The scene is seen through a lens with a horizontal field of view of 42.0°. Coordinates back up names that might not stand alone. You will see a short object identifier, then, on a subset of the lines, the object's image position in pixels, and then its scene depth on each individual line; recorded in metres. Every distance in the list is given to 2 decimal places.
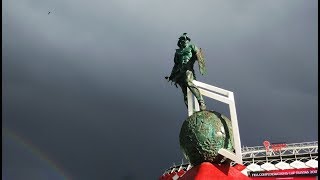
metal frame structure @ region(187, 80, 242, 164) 9.39
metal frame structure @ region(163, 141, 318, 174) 41.28
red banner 38.22
